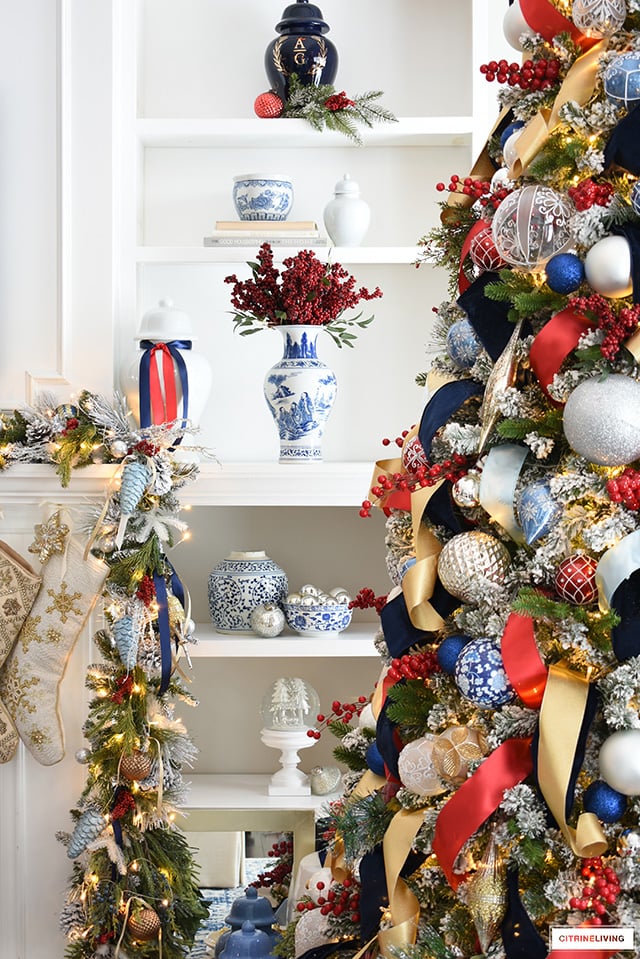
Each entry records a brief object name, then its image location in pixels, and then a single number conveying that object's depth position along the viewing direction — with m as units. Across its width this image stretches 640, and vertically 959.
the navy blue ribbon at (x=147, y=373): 2.31
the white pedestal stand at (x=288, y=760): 2.43
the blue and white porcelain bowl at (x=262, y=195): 2.47
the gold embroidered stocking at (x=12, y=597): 2.28
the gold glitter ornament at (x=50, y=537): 2.26
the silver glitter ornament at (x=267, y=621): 2.40
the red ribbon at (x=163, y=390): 2.31
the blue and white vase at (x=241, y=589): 2.45
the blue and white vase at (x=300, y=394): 2.37
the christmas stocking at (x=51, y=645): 2.25
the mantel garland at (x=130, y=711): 2.17
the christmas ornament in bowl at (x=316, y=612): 2.41
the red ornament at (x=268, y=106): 2.50
